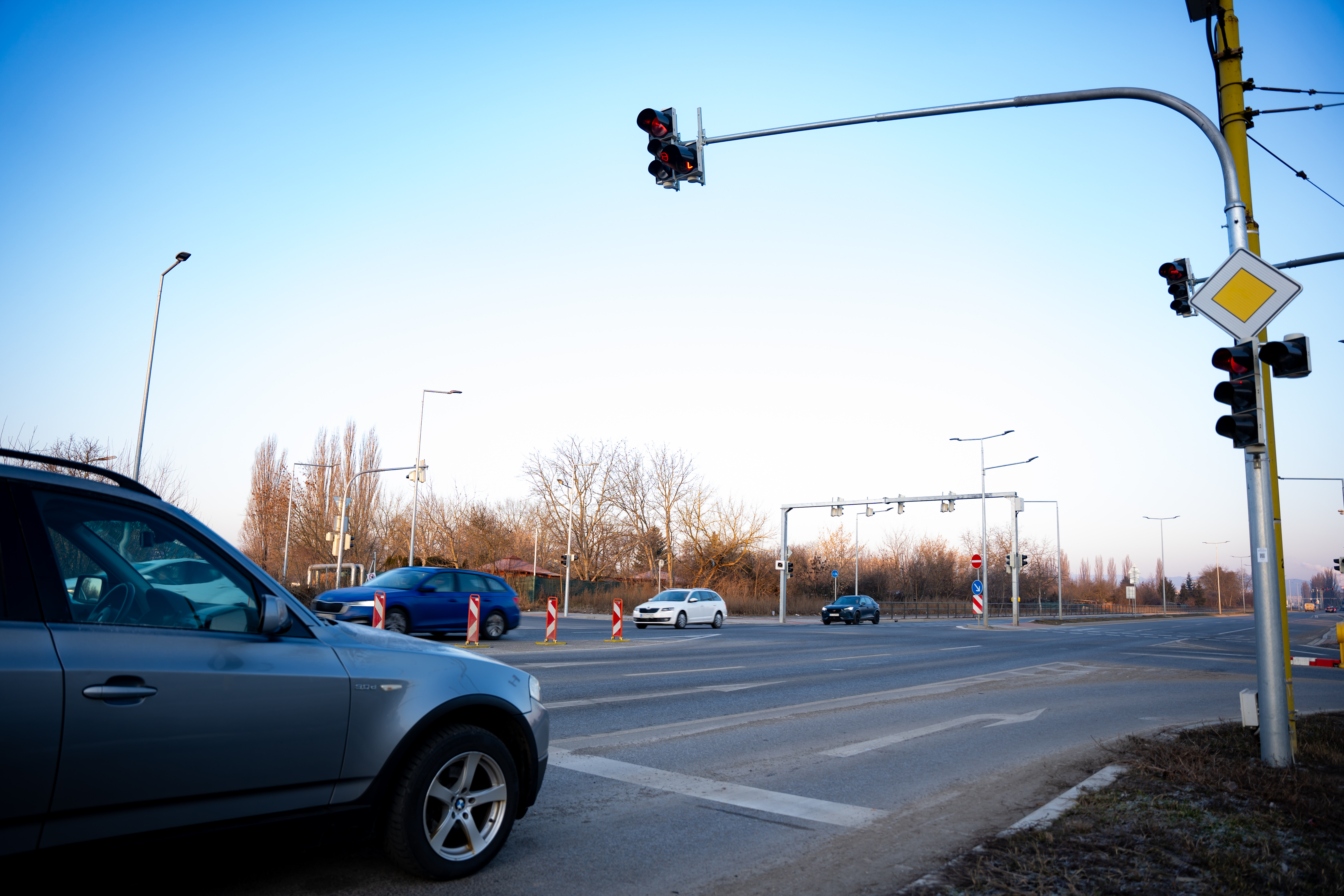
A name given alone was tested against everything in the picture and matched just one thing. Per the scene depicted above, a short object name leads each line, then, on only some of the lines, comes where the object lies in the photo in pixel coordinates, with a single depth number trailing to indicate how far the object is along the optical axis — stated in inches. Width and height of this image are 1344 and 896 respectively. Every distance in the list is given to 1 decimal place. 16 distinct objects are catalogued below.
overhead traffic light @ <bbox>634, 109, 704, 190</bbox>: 375.6
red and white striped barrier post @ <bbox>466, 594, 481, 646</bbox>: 720.3
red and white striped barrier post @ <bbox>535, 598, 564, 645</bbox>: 797.2
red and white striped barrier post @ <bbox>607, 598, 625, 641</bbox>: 900.6
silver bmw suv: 116.3
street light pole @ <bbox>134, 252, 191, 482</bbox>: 1062.4
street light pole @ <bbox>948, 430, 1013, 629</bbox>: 1822.1
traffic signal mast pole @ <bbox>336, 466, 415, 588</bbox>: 1440.7
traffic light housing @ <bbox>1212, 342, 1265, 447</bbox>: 291.1
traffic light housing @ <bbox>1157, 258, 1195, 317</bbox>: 426.6
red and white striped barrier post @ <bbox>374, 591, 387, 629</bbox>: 671.1
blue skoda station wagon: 693.3
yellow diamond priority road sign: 290.7
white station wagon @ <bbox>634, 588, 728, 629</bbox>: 1336.1
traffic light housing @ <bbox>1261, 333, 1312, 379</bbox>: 289.9
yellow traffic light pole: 316.2
